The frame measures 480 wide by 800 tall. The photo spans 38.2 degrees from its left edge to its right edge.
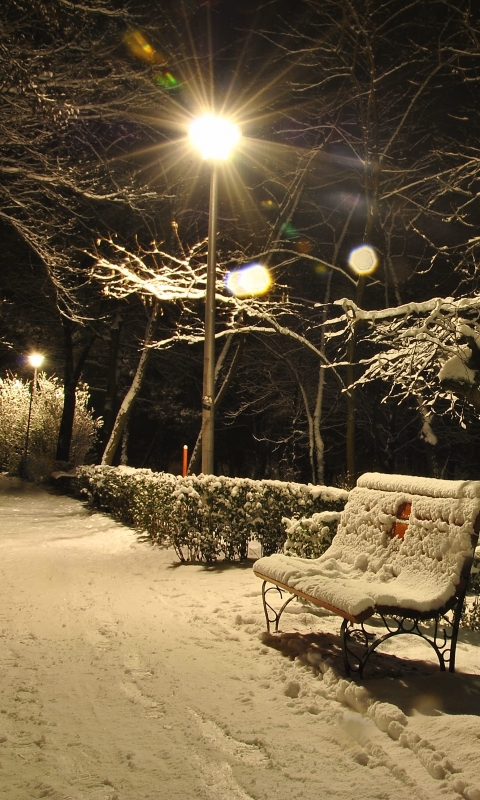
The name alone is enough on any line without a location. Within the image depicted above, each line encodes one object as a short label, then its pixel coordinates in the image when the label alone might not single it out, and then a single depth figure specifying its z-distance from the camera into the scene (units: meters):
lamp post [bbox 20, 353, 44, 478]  24.52
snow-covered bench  3.94
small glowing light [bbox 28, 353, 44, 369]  24.45
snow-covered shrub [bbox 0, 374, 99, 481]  25.44
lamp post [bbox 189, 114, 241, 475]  9.64
